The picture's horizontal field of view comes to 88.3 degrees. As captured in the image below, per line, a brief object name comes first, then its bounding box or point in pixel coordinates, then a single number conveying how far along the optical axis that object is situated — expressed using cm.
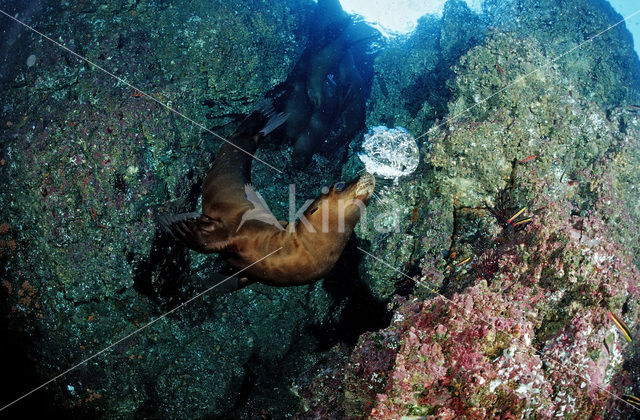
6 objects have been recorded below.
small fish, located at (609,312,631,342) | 273
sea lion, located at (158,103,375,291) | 292
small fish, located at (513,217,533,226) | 338
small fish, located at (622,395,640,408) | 257
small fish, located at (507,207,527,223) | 354
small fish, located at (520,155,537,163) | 387
